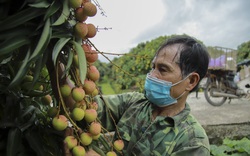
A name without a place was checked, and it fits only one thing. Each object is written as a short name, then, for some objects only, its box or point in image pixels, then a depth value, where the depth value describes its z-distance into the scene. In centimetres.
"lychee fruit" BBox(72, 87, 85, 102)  66
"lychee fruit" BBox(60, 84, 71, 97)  68
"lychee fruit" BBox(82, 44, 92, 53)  66
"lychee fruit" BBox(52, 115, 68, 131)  69
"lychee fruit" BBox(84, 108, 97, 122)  72
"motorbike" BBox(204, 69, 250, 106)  593
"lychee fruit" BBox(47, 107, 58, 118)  72
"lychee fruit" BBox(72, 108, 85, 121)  69
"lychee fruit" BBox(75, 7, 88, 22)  62
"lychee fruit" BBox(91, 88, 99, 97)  77
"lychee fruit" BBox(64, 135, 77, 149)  72
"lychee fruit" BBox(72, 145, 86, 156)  72
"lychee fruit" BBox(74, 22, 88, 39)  61
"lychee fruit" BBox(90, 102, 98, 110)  77
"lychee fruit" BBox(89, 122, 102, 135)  73
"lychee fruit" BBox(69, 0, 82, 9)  59
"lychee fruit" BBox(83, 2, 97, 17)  61
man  119
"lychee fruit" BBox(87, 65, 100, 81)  71
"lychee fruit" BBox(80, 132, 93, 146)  74
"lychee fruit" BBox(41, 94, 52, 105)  91
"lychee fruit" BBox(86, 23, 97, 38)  65
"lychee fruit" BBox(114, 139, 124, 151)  94
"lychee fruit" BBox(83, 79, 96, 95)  69
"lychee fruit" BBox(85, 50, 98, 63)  67
